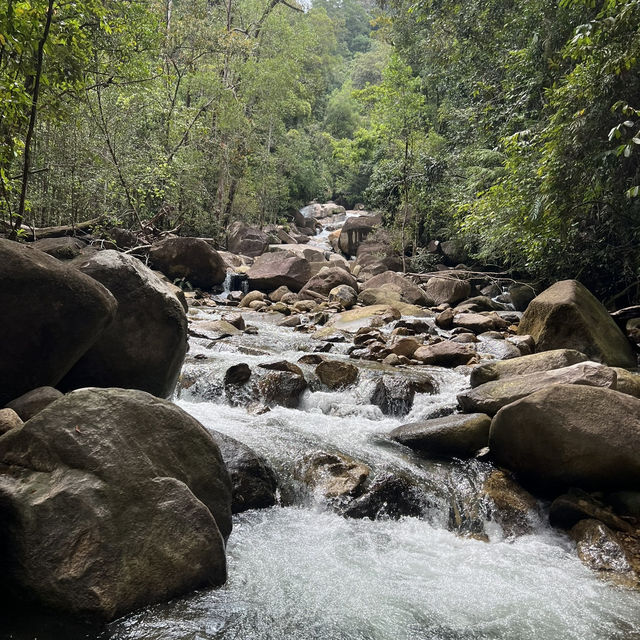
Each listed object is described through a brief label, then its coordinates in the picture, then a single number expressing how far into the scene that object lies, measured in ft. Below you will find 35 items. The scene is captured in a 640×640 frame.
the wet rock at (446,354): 29.22
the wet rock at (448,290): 49.96
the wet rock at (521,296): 45.75
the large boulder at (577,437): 14.64
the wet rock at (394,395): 23.11
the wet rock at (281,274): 56.75
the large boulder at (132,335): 16.39
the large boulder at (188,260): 52.39
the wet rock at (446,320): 38.96
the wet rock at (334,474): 14.89
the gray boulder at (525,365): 20.90
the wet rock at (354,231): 82.17
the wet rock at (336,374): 24.89
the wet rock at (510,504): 14.48
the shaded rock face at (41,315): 12.55
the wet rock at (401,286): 49.44
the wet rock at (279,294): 54.29
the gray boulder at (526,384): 17.70
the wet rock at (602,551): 12.19
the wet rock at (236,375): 23.41
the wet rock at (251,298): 51.69
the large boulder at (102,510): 8.14
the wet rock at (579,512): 13.91
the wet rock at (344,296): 49.06
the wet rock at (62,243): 20.77
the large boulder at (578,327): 26.35
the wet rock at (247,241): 73.82
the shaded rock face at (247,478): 13.73
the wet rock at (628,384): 18.81
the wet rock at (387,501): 14.43
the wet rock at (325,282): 53.42
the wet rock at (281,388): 23.04
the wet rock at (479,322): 36.60
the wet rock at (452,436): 17.70
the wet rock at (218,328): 34.06
